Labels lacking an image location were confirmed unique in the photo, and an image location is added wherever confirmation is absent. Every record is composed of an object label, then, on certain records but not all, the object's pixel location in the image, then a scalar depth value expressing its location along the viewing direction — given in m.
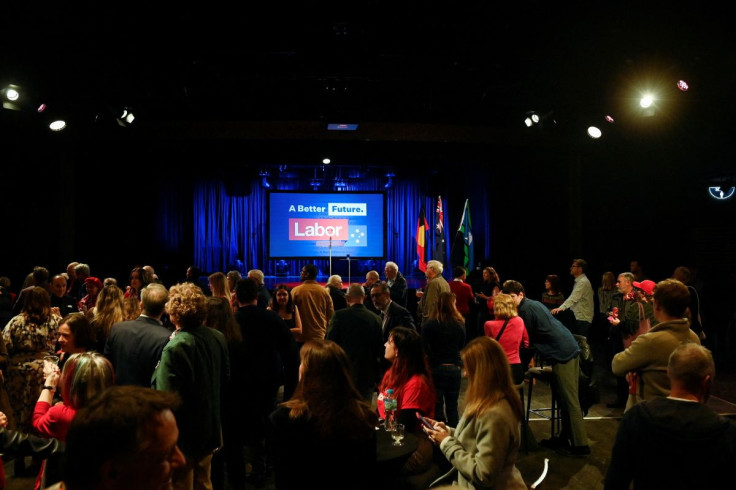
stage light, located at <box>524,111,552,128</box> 9.81
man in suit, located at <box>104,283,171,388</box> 3.28
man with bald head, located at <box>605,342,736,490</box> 2.00
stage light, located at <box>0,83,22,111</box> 7.51
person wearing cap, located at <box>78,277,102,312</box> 5.97
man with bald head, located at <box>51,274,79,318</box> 6.03
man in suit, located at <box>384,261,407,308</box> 7.92
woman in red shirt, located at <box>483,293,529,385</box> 4.63
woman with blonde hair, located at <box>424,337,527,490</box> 2.38
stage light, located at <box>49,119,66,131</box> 8.64
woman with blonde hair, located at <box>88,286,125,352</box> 4.03
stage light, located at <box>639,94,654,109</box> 7.65
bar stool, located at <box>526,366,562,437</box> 5.14
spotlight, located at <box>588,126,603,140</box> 9.02
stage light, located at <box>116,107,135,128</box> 9.66
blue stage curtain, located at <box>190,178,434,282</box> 17.42
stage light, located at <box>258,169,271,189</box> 16.97
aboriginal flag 15.25
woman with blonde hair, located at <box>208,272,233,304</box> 4.79
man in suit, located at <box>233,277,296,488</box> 3.96
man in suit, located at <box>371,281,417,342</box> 5.32
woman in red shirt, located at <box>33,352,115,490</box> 2.34
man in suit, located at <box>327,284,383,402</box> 4.46
